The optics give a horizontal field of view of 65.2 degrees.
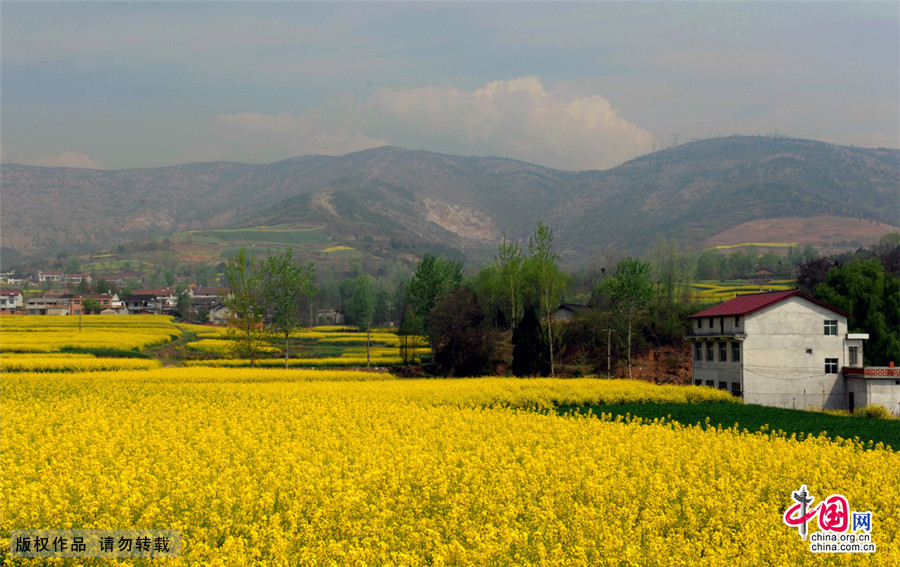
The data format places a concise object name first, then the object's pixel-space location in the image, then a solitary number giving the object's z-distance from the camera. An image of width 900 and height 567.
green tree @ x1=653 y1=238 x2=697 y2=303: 94.06
